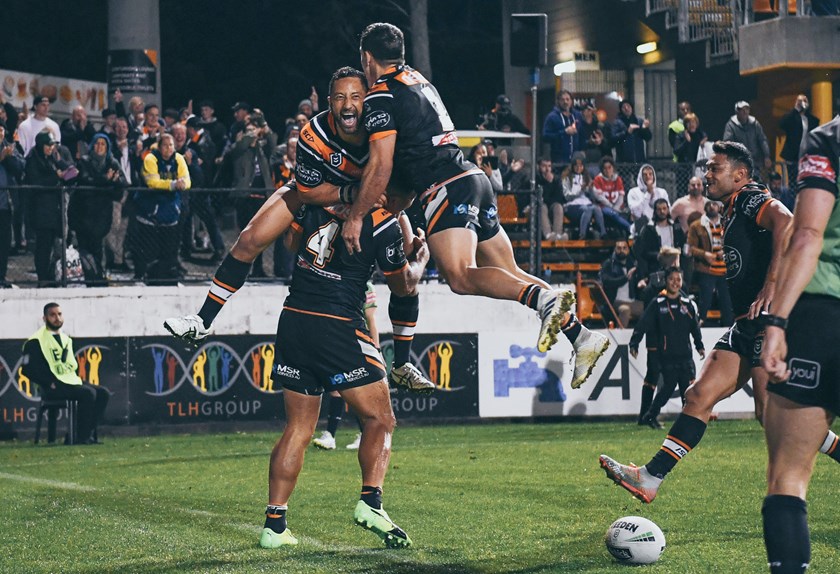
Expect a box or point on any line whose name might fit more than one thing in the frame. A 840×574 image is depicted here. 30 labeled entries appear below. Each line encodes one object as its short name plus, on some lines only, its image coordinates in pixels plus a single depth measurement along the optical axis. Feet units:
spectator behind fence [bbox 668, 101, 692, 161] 80.84
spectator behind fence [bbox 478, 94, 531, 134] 88.07
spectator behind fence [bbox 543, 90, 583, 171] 81.00
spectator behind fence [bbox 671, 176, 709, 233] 72.84
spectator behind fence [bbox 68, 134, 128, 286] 64.39
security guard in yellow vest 59.62
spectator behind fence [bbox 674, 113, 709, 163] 78.69
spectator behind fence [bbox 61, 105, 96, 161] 70.27
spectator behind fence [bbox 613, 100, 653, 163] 82.53
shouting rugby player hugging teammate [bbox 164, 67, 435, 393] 28.27
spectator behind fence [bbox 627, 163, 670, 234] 72.79
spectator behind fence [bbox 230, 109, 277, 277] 67.26
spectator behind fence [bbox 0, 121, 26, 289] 63.05
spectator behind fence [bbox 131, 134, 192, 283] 64.80
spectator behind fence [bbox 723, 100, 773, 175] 75.77
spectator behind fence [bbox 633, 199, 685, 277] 70.54
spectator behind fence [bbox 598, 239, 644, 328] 71.20
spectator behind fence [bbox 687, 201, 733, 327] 69.51
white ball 26.12
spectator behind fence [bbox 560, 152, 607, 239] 74.28
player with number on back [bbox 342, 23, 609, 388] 27.27
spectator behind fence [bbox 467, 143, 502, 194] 69.36
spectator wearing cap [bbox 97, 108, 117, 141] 69.31
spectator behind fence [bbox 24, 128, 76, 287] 63.72
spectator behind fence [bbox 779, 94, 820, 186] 78.12
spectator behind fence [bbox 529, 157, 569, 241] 73.82
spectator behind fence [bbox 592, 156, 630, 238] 73.87
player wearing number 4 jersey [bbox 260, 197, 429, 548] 28.12
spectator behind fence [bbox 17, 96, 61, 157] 67.72
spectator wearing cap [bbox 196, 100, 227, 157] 74.94
